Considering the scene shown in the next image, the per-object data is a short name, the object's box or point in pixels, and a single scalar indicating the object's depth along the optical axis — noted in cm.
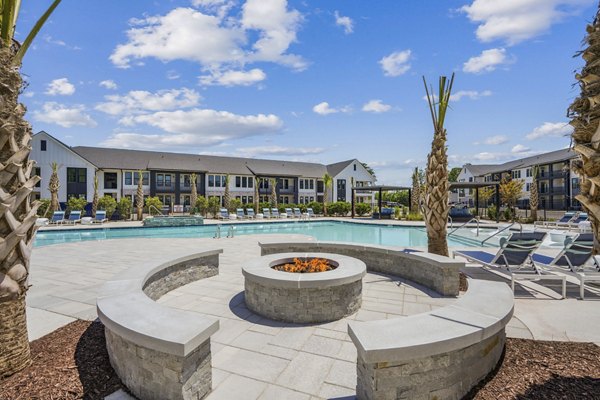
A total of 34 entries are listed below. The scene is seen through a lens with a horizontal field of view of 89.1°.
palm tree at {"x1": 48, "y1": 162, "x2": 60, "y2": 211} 2438
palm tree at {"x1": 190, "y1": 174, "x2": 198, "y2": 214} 3114
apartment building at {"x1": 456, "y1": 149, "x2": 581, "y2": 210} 3991
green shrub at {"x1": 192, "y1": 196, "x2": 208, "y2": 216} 3005
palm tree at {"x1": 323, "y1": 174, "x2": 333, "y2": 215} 3422
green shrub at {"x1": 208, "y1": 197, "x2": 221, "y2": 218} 3022
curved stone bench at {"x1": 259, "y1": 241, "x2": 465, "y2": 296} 591
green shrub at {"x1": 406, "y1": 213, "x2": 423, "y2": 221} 2598
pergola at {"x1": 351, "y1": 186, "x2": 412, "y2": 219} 2791
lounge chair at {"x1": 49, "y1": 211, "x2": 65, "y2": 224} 2160
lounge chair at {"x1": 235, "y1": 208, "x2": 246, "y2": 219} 3070
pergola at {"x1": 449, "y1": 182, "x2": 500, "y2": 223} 2339
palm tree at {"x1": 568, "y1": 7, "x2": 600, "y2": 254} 238
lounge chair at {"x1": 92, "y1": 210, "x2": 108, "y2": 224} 2353
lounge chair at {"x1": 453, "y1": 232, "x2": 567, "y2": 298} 642
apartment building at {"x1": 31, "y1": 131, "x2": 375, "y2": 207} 3194
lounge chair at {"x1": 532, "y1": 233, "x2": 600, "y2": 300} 634
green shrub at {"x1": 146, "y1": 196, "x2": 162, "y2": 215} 2943
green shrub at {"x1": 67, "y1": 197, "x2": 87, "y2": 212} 2589
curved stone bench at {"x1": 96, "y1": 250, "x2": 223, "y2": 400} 257
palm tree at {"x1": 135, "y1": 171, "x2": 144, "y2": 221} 2630
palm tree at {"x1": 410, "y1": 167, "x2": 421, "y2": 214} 2882
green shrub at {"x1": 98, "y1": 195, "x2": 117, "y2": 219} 2614
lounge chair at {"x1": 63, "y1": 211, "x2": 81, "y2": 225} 2247
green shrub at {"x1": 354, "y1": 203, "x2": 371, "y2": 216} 3395
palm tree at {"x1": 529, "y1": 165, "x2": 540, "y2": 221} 2620
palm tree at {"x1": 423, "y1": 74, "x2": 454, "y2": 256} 712
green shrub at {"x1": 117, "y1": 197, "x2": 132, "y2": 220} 2689
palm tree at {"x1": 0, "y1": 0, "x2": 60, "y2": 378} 274
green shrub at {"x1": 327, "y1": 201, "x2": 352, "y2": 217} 3397
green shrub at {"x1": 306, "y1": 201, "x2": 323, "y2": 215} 3522
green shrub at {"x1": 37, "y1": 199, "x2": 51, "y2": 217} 2416
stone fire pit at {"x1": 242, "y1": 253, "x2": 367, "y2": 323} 477
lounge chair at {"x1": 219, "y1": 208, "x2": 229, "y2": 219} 2948
